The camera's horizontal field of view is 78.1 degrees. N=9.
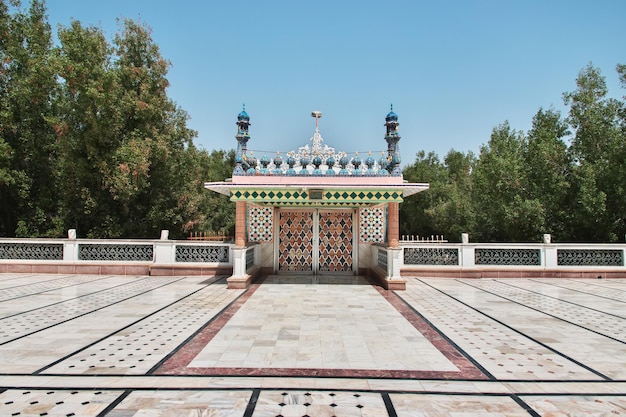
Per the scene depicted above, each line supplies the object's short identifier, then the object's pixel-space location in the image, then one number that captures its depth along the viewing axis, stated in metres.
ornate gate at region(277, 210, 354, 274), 10.03
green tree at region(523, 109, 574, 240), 14.71
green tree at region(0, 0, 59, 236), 13.90
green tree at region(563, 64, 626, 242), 13.18
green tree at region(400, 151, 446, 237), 28.55
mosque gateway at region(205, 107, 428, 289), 7.70
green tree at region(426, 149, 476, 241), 23.98
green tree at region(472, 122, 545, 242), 15.27
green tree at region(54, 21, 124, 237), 13.55
